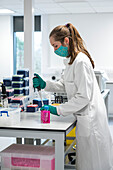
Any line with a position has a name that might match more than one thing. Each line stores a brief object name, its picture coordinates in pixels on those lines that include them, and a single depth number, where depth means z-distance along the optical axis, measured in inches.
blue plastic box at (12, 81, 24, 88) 99.3
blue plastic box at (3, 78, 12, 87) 100.5
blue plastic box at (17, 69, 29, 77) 104.9
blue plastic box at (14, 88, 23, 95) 99.9
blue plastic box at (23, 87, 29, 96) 103.9
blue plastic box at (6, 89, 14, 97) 96.7
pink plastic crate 80.7
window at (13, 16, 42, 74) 285.1
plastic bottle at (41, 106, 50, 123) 82.5
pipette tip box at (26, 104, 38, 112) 100.3
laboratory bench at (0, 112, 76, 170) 74.5
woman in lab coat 81.7
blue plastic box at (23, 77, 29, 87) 104.2
